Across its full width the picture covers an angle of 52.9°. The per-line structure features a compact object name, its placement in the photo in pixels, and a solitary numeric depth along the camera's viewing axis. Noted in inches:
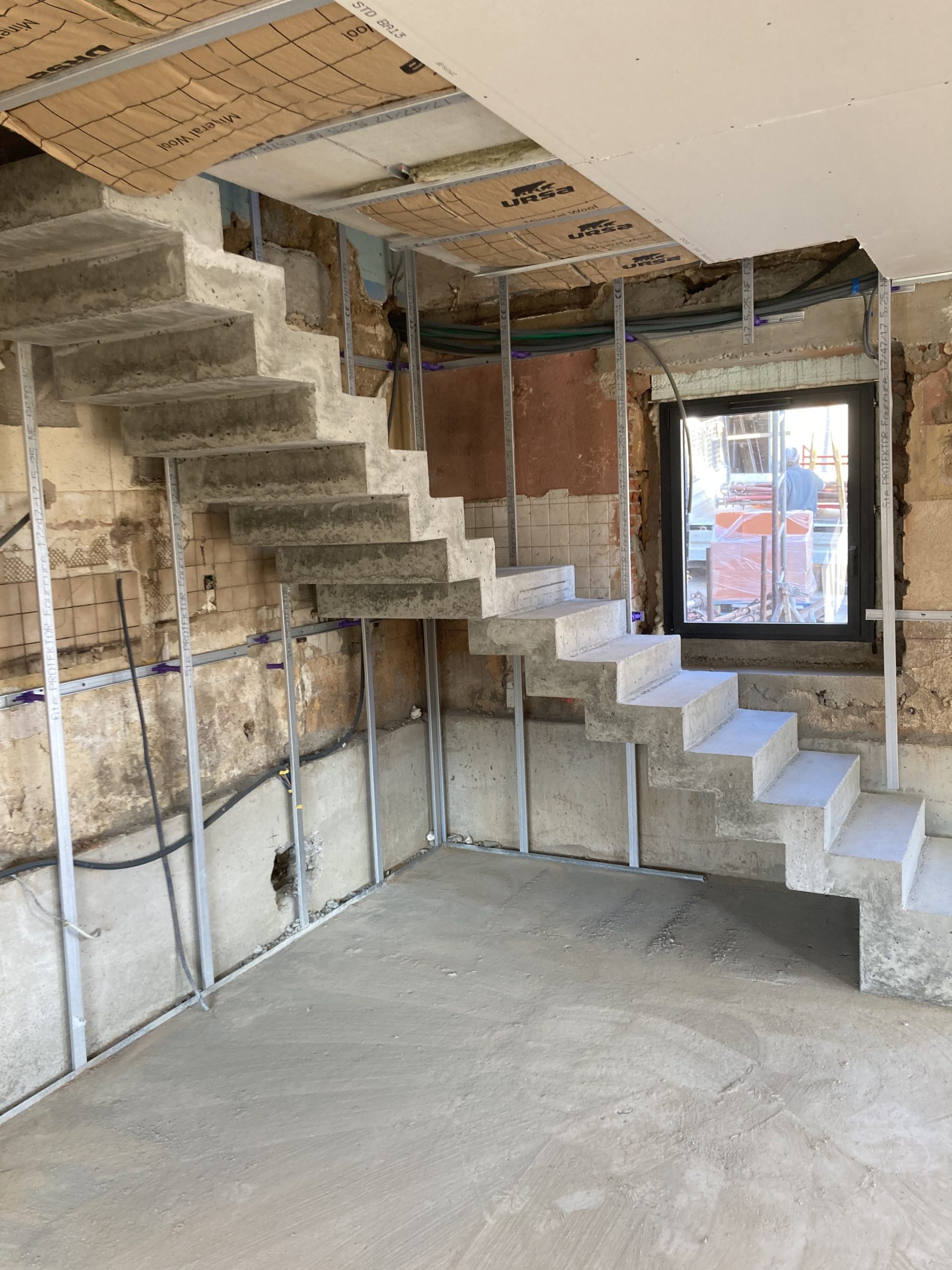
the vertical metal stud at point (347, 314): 173.2
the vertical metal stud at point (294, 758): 170.4
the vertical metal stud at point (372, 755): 189.6
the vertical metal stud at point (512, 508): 186.9
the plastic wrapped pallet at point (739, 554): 198.1
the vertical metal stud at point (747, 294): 171.2
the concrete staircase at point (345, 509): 103.6
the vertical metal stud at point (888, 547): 159.6
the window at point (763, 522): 183.5
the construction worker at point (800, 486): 191.0
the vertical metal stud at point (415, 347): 185.5
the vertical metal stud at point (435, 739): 209.2
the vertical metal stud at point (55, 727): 125.2
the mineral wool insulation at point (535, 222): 124.6
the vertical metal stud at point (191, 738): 147.3
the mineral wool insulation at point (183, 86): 75.2
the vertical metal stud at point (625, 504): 183.2
